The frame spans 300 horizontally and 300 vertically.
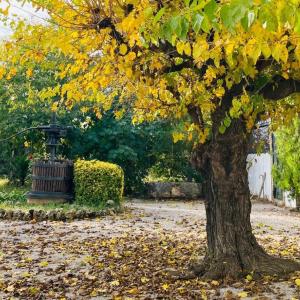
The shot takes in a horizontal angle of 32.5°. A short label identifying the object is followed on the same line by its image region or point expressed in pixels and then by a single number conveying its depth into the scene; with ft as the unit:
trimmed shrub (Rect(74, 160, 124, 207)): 40.78
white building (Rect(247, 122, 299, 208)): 49.76
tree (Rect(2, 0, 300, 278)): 14.74
